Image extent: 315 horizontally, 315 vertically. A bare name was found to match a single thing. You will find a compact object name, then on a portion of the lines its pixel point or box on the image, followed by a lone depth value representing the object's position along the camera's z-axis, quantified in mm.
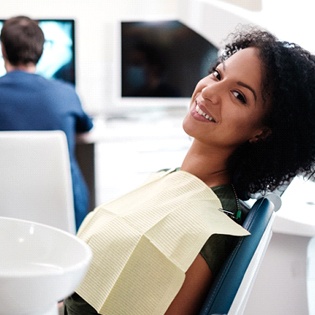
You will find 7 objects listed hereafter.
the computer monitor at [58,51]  3652
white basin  708
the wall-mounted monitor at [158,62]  3756
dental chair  1316
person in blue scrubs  2841
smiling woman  1390
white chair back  2204
